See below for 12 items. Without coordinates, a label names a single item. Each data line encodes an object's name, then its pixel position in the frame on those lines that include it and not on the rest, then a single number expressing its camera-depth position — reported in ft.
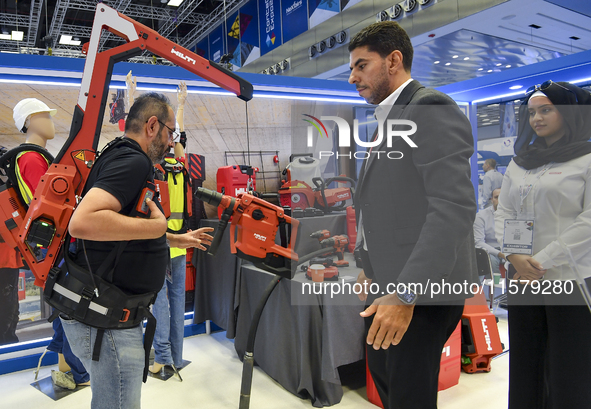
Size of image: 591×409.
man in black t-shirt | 4.55
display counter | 8.72
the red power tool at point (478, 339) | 10.54
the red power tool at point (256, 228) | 7.69
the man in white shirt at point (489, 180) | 13.76
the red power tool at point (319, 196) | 11.82
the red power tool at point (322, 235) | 9.24
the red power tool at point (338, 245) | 8.58
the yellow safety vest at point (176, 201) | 10.80
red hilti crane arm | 5.79
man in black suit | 3.65
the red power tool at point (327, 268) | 8.16
